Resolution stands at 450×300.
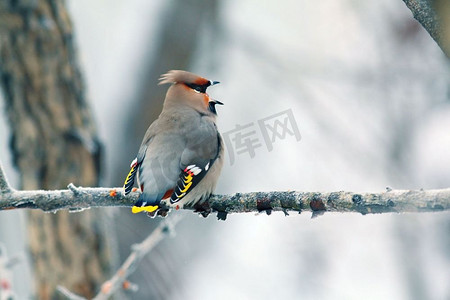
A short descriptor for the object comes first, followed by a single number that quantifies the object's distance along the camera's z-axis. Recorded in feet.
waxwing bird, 23.29
